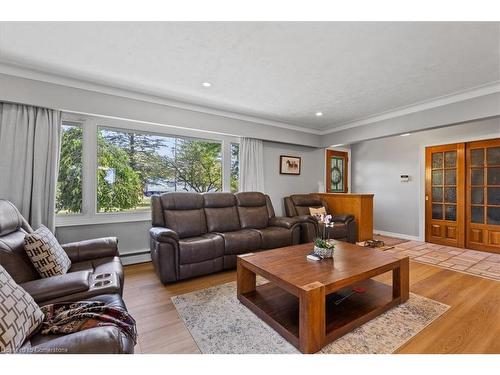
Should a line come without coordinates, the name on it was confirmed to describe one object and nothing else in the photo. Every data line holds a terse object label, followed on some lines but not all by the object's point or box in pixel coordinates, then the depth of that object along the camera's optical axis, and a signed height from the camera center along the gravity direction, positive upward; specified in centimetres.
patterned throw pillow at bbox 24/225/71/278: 166 -50
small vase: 223 -60
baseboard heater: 334 -101
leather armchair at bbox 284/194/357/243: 378 -53
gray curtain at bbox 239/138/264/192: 427 +45
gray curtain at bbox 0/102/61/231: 250 +29
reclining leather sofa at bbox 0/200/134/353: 92 -60
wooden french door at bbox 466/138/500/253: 392 -7
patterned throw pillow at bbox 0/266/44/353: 90 -56
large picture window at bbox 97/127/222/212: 330 +32
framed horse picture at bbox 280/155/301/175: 489 +53
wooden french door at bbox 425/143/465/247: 428 -7
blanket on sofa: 111 -66
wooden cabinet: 450 -38
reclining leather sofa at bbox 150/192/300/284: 269 -60
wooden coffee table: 157 -85
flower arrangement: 224 -56
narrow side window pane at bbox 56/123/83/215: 298 +19
